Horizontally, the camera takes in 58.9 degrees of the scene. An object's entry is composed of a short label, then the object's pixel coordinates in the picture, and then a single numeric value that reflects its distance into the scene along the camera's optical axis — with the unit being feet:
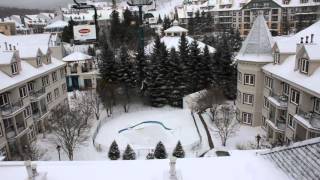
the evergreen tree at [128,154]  84.23
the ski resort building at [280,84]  74.95
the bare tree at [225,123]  96.71
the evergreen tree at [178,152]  84.17
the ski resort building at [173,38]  193.88
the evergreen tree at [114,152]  86.38
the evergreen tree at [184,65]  144.15
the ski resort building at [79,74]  175.01
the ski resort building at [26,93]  86.79
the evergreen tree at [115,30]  251.76
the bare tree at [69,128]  86.53
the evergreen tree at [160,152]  84.23
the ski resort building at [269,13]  268.62
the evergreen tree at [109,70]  144.46
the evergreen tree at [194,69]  149.28
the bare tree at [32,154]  77.41
